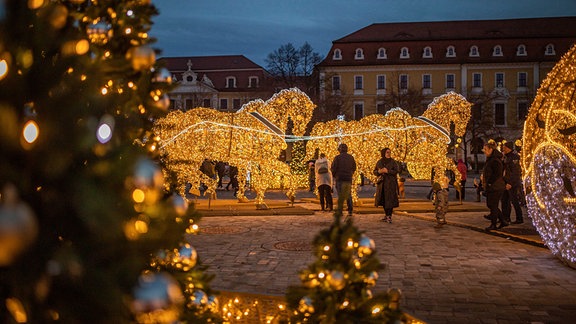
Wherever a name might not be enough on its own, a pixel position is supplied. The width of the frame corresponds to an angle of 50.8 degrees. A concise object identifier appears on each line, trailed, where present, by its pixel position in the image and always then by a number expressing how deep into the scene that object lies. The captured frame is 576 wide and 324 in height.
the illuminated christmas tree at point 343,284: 2.39
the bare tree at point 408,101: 57.59
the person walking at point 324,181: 16.75
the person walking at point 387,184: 14.20
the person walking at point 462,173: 21.41
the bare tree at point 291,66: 58.23
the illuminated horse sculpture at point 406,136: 18.78
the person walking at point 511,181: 13.52
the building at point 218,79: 79.00
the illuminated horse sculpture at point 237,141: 16.75
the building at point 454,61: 68.81
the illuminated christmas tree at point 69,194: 1.61
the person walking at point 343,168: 15.50
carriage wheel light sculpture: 7.74
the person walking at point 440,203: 13.19
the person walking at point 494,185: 12.26
